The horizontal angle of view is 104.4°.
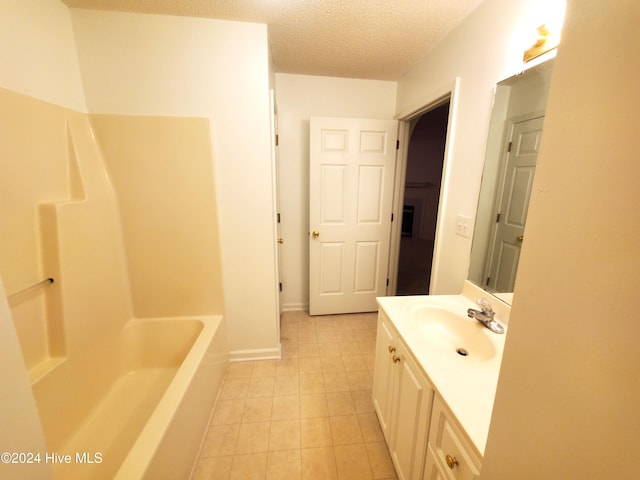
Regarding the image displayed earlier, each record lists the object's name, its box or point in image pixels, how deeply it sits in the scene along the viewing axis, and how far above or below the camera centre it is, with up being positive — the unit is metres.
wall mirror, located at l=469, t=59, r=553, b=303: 1.08 +0.08
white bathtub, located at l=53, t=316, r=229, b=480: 0.99 -1.15
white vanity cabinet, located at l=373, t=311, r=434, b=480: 0.92 -0.90
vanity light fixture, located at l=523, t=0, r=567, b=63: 0.92 +0.63
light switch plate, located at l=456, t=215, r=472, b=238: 1.44 -0.19
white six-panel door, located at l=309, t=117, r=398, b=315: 2.26 -0.20
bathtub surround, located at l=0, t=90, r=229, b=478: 1.12 -0.48
